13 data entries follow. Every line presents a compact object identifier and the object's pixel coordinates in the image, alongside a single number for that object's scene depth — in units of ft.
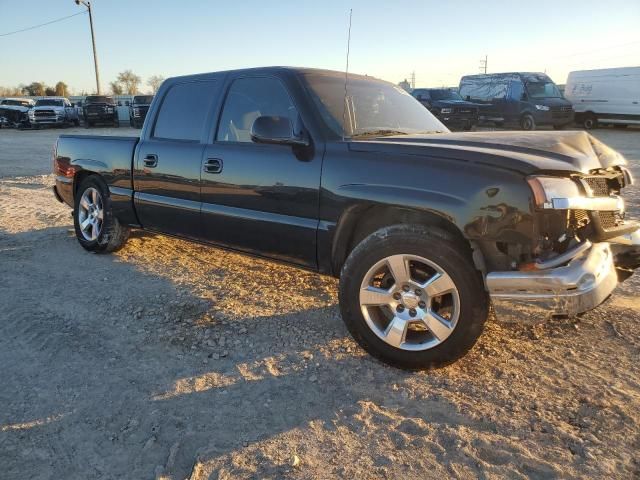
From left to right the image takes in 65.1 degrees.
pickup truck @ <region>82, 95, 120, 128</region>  90.99
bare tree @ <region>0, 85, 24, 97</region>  256.03
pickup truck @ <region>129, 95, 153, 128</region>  82.99
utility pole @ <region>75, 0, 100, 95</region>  116.34
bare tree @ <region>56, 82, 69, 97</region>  238.15
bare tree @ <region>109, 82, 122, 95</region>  247.70
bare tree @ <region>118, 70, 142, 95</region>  254.68
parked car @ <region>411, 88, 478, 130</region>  65.92
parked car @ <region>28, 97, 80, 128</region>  93.66
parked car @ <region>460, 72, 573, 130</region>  64.39
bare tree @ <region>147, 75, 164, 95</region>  262.80
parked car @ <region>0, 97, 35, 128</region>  95.50
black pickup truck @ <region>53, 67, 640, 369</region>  8.59
